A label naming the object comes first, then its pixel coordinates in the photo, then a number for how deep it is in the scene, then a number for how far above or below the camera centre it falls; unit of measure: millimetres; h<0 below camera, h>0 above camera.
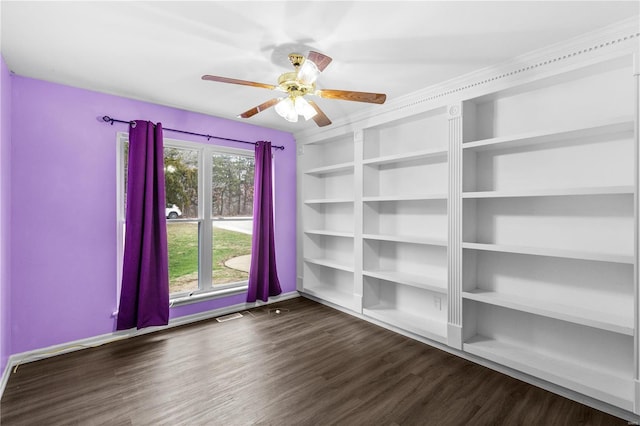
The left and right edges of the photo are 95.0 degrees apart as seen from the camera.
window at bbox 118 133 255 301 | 3602 -54
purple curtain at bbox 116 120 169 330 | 3047 -272
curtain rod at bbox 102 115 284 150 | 2991 +961
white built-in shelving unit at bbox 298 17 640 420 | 2074 -94
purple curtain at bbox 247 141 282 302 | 4008 -255
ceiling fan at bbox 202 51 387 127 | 1964 +889
